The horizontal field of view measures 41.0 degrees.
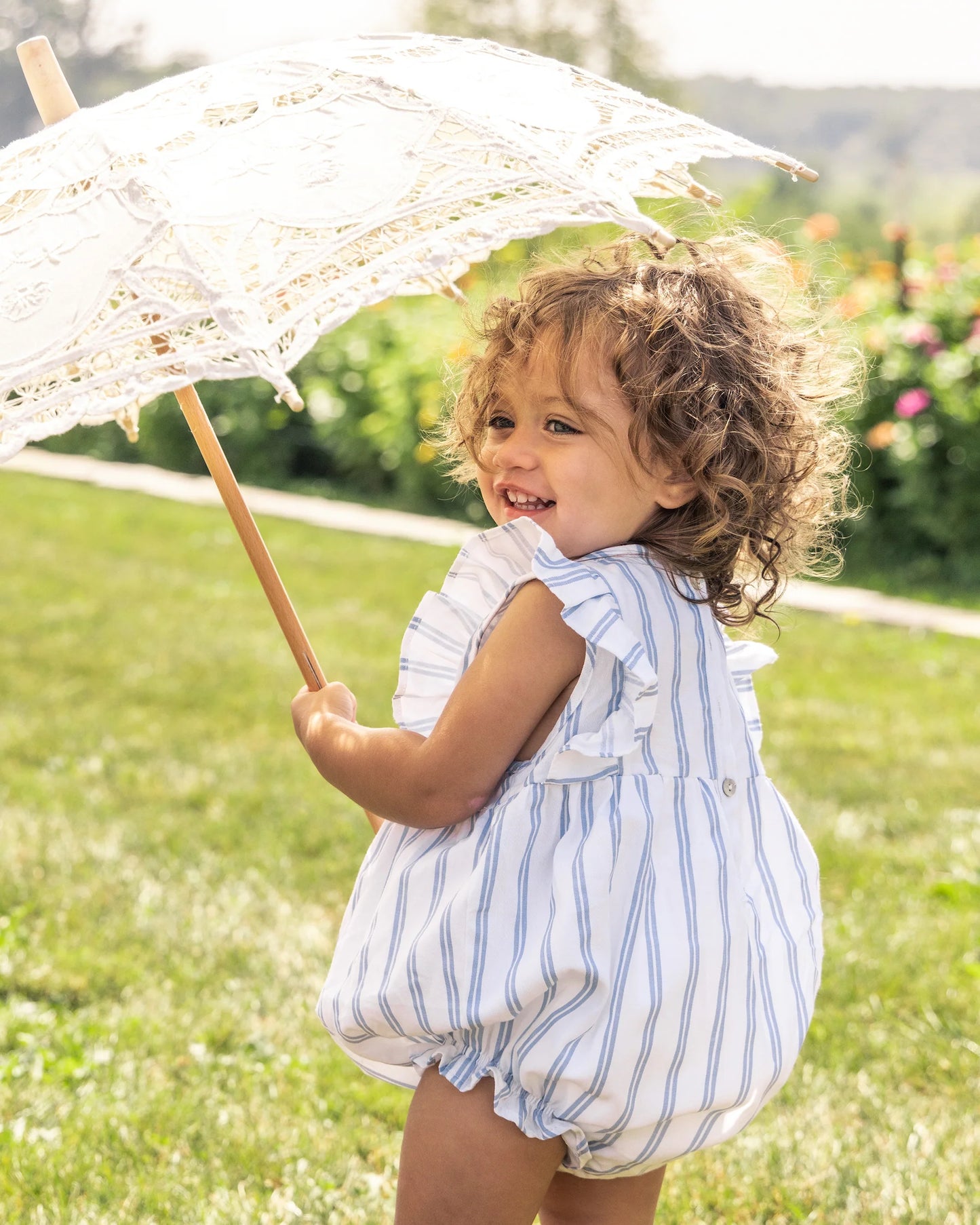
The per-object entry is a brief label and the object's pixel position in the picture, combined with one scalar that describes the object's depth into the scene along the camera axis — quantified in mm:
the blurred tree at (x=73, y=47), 64250
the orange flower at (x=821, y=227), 9945
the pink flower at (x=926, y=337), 8438
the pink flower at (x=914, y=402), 8234
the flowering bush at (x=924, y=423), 8141
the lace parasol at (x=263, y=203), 1649
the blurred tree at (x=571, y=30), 34781
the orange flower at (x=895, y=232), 9758
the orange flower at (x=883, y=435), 8367
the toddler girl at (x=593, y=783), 1607
